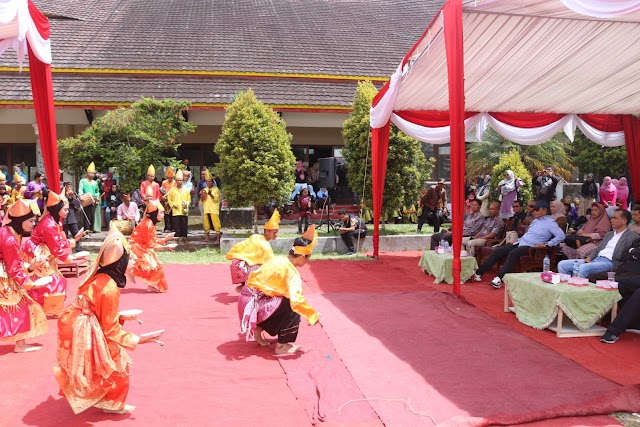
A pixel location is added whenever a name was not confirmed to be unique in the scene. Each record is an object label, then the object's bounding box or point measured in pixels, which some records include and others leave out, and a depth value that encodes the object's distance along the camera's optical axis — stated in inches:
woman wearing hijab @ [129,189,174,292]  298.2
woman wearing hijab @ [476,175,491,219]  505.9
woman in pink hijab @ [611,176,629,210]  520.5
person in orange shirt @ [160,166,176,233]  477.9
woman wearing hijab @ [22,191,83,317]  234.1
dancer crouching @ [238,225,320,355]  195.0
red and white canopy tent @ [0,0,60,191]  273.0
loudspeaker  506.9
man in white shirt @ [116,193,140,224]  457.7
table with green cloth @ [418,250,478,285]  325.4
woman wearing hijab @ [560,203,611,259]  313.8
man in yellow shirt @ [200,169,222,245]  468.4
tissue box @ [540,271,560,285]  232.4
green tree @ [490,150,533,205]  578.6
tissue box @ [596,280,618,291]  222.5
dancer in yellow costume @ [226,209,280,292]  227.0
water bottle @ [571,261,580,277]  257.0
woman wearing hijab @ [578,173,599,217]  563.8
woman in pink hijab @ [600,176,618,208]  515.8
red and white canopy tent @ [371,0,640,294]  259.9
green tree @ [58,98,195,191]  494.0
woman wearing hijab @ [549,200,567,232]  372.8
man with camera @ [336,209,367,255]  449.7
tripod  522.6
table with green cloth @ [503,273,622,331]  218.5
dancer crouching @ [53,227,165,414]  140.6
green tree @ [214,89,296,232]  457.1
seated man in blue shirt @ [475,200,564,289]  315.9
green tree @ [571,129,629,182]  710.5
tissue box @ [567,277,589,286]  230.4
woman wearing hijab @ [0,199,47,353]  191.2
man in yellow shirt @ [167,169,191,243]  465.4
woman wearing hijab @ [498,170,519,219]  494.9
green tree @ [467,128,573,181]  664.4
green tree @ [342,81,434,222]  496.4
